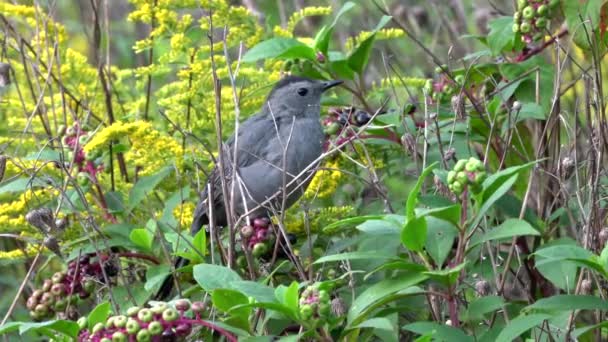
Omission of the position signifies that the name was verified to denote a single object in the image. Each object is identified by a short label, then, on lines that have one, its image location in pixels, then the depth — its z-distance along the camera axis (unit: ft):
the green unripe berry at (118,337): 16.35
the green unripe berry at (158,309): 16.39
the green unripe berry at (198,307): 17.60
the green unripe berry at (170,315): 16.35
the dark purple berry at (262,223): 23.57
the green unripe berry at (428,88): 24.25
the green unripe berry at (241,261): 24.32
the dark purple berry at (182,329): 16.72
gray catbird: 32.40
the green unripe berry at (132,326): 16.16
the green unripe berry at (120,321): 16.35
